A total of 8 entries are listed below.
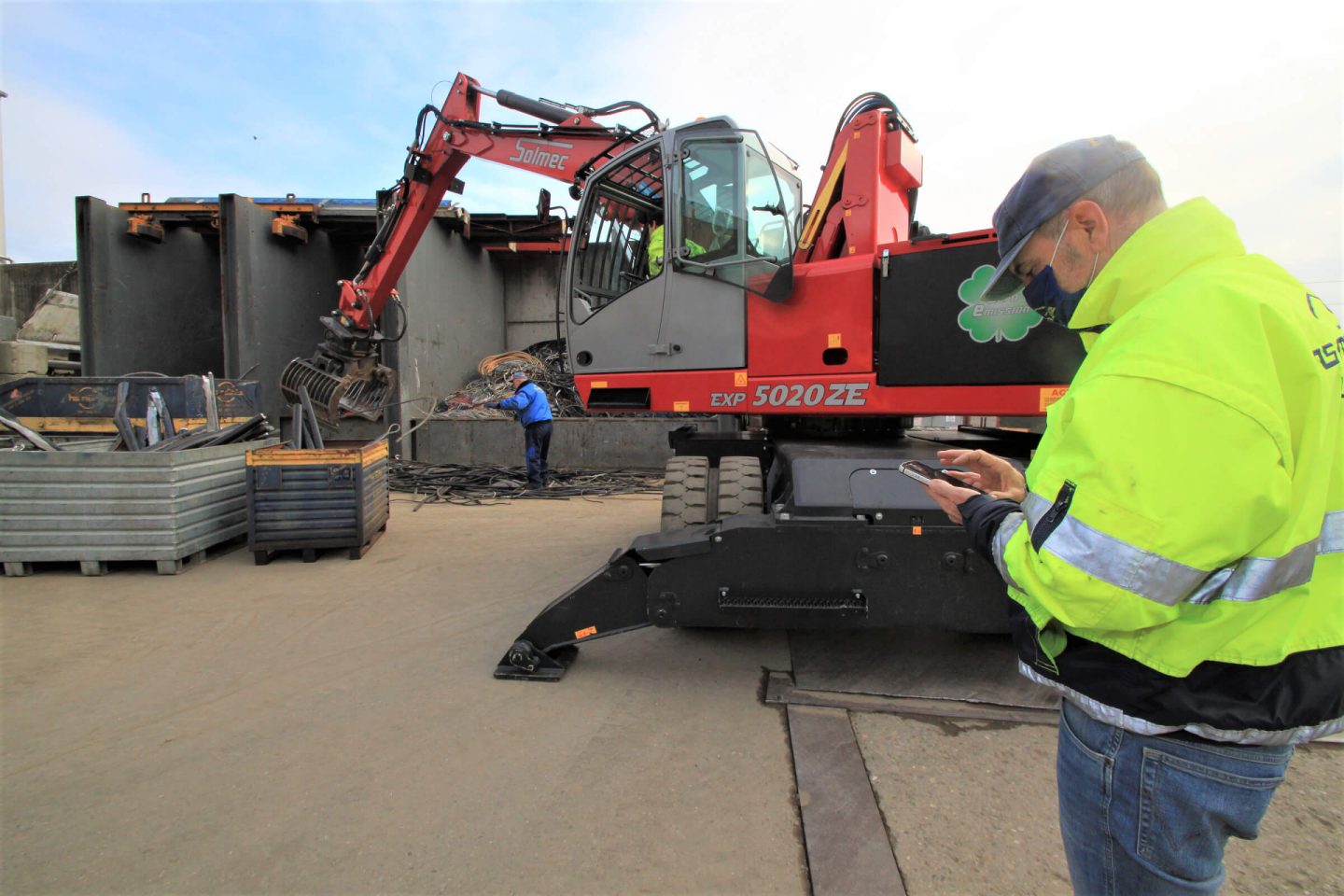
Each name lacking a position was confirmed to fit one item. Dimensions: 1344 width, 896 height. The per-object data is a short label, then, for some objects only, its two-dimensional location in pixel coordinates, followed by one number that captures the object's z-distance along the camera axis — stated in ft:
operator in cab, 14.53
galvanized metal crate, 16.24
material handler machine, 9.78
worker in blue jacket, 29.55
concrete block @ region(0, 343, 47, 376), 44.60
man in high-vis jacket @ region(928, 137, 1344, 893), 3.00
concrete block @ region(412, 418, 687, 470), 35.55
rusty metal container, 17.65
